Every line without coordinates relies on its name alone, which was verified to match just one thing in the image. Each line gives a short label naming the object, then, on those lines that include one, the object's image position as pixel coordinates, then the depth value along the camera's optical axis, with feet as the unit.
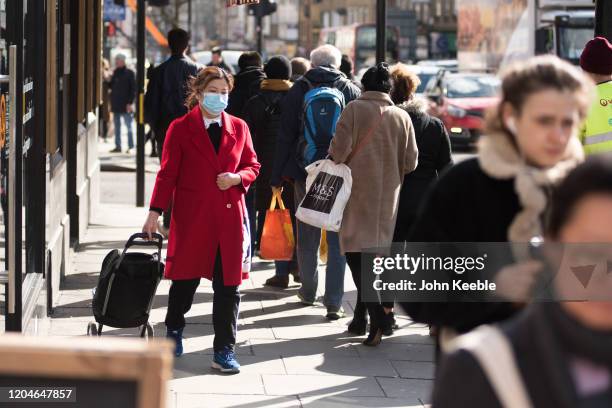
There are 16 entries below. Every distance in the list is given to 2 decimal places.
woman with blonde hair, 10.28
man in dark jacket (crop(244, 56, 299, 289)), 34.71
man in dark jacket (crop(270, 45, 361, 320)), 30.32
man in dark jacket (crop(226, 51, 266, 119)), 37.14
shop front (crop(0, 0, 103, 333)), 19.33
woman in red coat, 23.11
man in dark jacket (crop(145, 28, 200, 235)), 39.83
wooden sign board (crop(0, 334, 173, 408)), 7.34
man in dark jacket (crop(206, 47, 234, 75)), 63.39
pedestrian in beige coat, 25.89
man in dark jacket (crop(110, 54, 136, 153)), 80.43
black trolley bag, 22.68
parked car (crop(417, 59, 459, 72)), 141.90
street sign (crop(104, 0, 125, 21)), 98.25
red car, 89.61
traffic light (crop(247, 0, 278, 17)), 79.96
